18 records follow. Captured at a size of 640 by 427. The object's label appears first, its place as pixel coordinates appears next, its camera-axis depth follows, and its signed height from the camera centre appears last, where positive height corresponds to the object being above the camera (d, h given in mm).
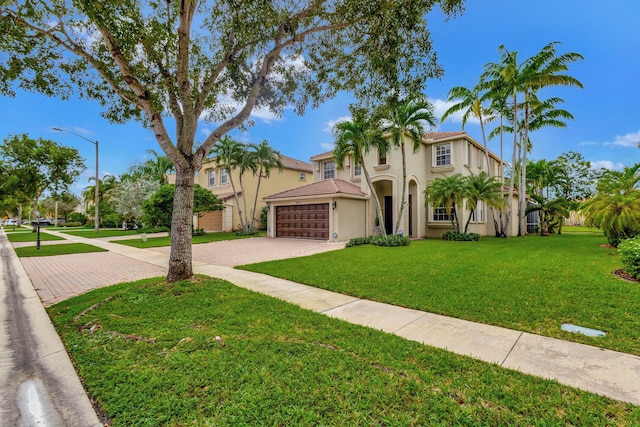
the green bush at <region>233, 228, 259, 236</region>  23542 -1127
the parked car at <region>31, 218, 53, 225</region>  54875 -327
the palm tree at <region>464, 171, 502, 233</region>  16361 +1487
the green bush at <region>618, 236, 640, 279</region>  7016 -1029
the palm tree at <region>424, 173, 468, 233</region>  16344 +1414
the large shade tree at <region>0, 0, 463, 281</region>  6448 +4171
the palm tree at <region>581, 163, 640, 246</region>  10695 +317
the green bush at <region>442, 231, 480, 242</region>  17953 -1203
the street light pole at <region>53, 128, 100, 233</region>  19798 +6257
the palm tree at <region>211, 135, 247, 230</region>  22422 +5300
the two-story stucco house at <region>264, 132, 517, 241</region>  18781 +1283
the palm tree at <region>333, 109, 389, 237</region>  14258 +3822
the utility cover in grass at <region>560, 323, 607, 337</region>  4148 -1661
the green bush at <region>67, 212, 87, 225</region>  49488 +379
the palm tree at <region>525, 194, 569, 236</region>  22609 +519
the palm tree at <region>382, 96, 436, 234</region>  14375 +4763
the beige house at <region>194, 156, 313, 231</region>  28312 +3351
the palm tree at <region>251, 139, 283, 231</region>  22816 +4911
